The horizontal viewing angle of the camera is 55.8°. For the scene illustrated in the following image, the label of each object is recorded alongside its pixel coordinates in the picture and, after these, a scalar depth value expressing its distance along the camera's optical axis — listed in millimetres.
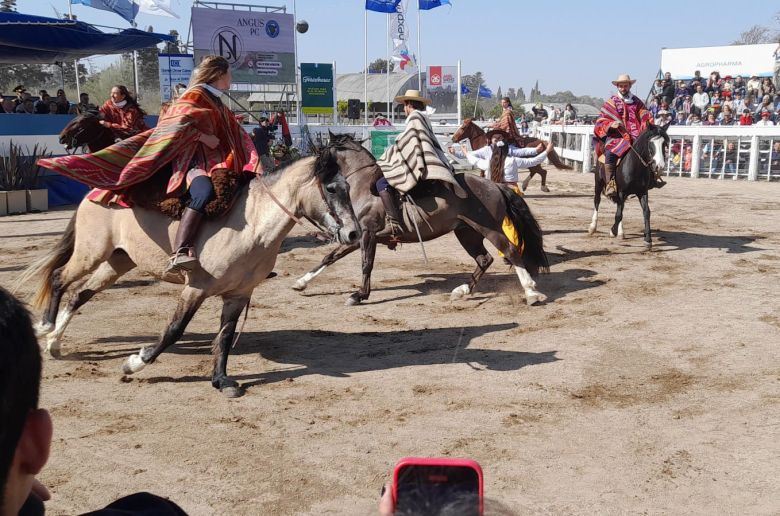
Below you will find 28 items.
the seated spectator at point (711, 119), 22884
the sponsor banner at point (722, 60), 29734
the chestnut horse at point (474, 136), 13320
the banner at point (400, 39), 30266
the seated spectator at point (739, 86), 26188
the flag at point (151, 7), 21594
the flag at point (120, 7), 20366
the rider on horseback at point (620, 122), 11180
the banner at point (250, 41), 24109
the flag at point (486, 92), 51281
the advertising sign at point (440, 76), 37156
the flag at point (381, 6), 27625
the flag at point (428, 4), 29375
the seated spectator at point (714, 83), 26281
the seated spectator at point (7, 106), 15922
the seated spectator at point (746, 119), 21719
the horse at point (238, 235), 5074
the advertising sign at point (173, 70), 19906
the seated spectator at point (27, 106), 16372
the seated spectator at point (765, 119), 20800
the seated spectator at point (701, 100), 25531
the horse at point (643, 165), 10648
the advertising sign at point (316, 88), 24141
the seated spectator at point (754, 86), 25097
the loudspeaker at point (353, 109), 27375
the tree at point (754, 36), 54291
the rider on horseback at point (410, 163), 7668
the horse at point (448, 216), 7844
